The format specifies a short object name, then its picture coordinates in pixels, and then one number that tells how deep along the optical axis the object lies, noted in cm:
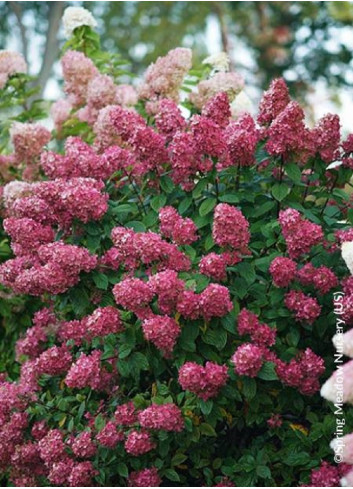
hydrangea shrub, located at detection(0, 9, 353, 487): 235
